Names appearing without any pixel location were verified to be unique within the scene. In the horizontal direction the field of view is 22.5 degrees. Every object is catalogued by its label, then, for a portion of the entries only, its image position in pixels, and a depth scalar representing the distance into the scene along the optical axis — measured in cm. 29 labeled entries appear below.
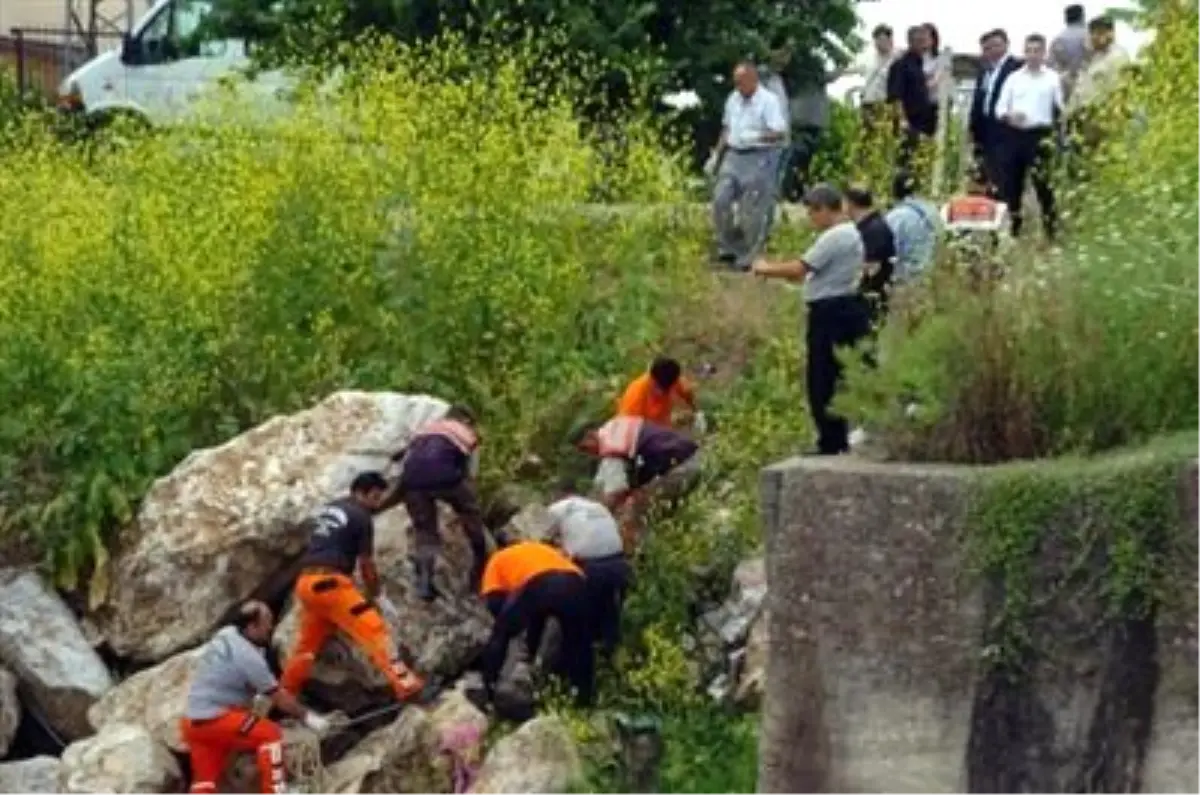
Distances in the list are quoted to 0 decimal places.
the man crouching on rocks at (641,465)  1716
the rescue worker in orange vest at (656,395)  1748
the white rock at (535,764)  1485
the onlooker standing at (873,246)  1508
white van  2923
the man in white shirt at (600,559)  1614
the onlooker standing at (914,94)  2138
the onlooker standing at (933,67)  2150
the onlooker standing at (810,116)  2517
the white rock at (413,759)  1567
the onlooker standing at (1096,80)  1848
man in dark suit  1941
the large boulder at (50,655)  1773
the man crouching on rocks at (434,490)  1691
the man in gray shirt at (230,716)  1606
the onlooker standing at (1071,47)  2133
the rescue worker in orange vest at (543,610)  1593
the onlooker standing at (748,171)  2067
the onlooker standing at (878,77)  2159
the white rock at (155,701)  1666
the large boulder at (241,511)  1753
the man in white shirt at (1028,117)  1920
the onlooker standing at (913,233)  1508
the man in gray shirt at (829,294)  1479
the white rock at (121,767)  1605
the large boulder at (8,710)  1762
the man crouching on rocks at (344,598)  1645
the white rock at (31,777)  1684
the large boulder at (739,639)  1544
